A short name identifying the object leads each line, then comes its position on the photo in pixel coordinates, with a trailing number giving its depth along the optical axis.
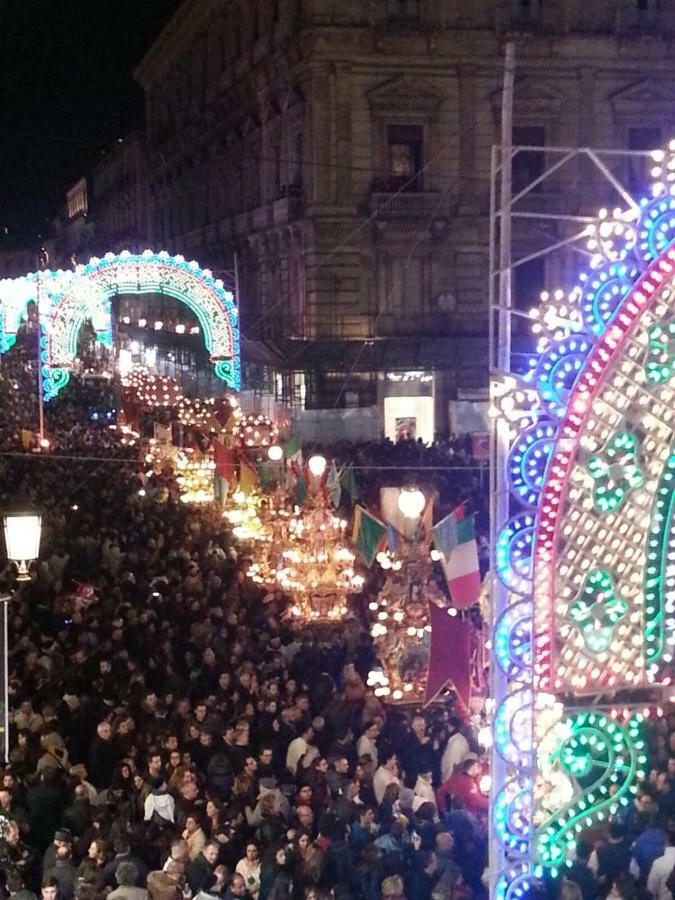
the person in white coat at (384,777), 10.52
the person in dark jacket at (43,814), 9.91
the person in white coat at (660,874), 8.80
